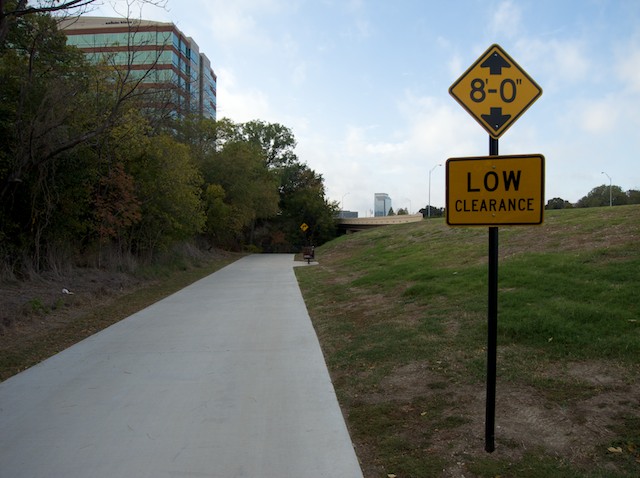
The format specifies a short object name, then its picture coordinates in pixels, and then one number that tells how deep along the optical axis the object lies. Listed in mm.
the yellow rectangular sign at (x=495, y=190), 4137
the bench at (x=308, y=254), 32147
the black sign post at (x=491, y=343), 4141
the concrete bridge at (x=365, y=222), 64562
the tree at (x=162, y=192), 19562
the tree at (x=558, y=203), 63759
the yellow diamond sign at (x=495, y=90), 4465
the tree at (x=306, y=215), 64625
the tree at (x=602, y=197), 70725
